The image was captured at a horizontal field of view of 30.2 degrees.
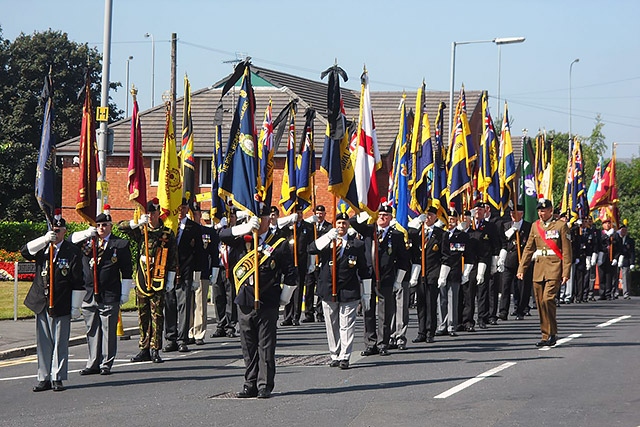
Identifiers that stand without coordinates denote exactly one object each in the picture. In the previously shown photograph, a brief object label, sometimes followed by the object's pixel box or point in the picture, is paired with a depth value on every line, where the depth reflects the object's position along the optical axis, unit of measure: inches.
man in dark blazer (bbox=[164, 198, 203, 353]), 636.1
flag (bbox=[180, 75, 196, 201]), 777.6
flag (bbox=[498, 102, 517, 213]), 983.6
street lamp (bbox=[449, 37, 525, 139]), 1319.1
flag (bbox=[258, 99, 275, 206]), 785.6
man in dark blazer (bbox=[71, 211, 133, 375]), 539.2
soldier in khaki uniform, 631.2
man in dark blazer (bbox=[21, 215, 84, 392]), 489.4
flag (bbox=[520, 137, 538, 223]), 938.7
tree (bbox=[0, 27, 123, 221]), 2080.5
